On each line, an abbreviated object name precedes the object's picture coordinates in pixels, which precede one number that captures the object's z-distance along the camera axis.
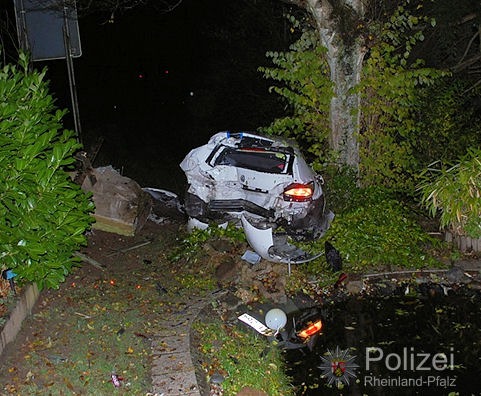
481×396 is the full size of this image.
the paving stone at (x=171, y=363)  5.94
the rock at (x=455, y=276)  8.25
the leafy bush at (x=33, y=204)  6.25
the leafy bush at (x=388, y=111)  10.20
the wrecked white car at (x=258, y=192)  8.52
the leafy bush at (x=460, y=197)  8.66
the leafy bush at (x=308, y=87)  10.47
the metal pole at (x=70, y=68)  9.17
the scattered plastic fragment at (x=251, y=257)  8.42
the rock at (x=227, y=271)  8.20
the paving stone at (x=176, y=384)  5.61
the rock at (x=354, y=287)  8.09
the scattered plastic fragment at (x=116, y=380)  5.71
